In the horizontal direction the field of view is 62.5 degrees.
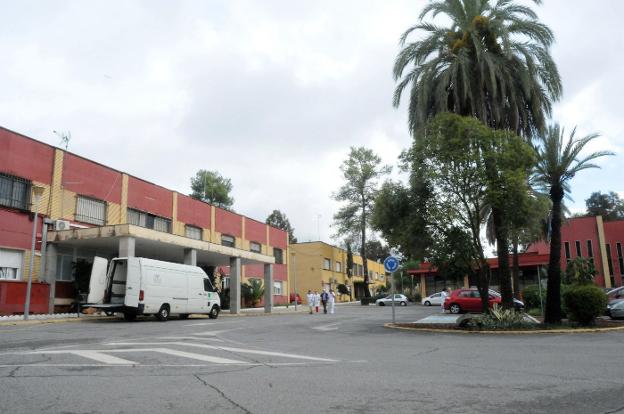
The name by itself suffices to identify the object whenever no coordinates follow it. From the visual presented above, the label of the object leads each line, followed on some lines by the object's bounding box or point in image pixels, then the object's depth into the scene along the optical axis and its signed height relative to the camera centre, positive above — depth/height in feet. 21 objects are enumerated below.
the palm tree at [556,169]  61.87 +15.22
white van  64.95 +1.49
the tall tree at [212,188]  225.76 +48.36
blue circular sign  66.25 +4.17
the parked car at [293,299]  171.65 -0.50
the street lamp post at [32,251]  64.49 +6.38
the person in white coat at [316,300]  109.19 -0.69
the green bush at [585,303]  54.85 -0.90
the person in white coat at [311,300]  108.03 -0.57
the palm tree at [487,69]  64.18 +28.35
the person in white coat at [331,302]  105.29 -0.99
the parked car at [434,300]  159.94 -1.22
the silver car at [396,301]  169.27 -1.44
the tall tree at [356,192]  216.54 +43.98
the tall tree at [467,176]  54.08 +12.59
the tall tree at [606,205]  269.81 +47.32
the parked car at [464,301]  100.32 -1.04
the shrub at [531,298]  95.61 -0.55
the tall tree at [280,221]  313.94 +46.44
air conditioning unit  79.56 +11.42
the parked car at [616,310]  73.74 -2.24
